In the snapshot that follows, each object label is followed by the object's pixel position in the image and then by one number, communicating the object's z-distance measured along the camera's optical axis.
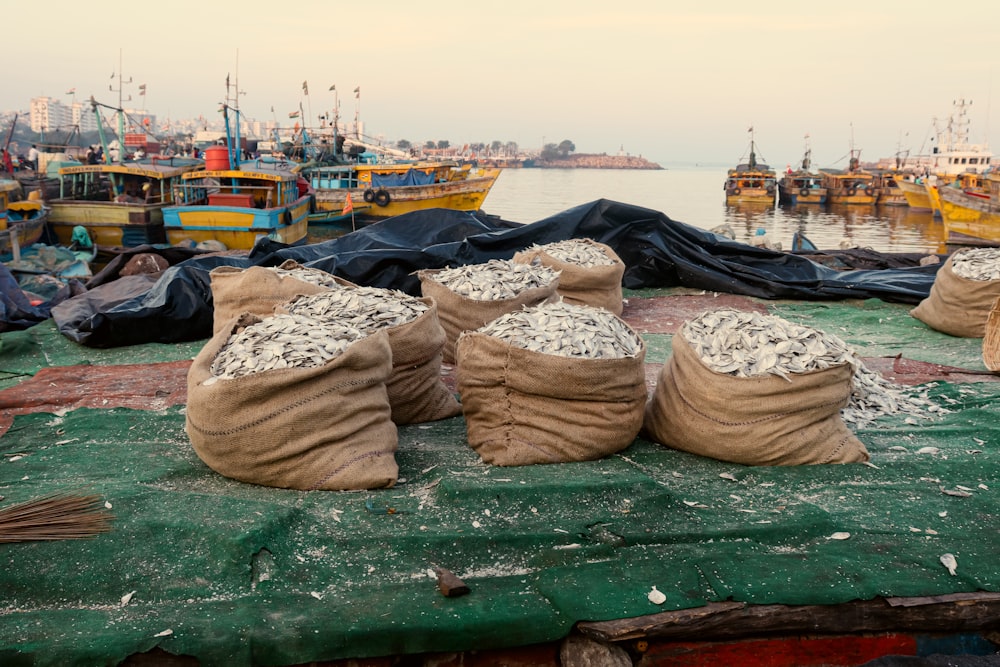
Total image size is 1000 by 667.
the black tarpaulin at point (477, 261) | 5.60
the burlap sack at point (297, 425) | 2.77
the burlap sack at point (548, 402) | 3.05
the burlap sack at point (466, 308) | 4.52
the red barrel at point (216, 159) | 16.08
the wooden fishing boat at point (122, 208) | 15.11
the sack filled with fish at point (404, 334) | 3.48
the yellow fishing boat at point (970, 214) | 20.70
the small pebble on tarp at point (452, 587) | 2.27
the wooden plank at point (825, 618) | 2.28
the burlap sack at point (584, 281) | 5.67
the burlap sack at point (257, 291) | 4.23
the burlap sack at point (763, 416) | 3.05
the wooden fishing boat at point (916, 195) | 35.41
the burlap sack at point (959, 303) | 5.47
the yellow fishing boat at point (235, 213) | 14.33
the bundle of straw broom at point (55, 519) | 2.45
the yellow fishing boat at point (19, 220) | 12.52
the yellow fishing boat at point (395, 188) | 20.95
